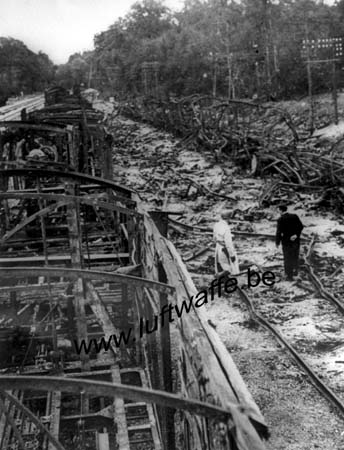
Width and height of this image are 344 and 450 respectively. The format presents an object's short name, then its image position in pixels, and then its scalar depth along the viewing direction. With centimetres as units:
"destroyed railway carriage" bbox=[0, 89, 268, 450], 266
